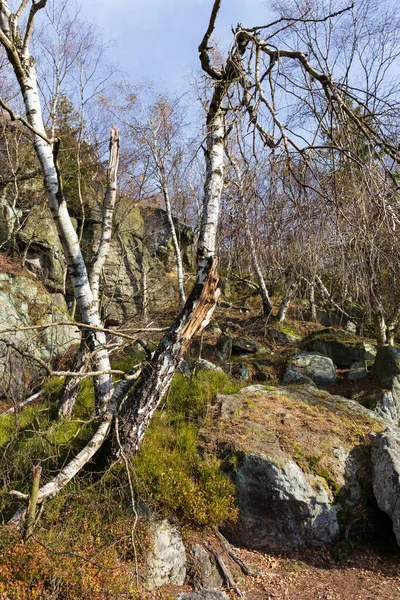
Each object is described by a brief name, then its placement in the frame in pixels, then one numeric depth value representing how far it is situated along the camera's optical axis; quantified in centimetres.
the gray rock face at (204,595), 372
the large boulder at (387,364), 766
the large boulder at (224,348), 938
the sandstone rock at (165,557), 407
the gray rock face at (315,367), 855
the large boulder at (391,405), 720
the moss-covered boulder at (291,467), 480
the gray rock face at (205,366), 739
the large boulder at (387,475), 473
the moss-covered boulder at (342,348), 958
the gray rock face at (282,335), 1081
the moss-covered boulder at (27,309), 876
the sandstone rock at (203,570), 423
